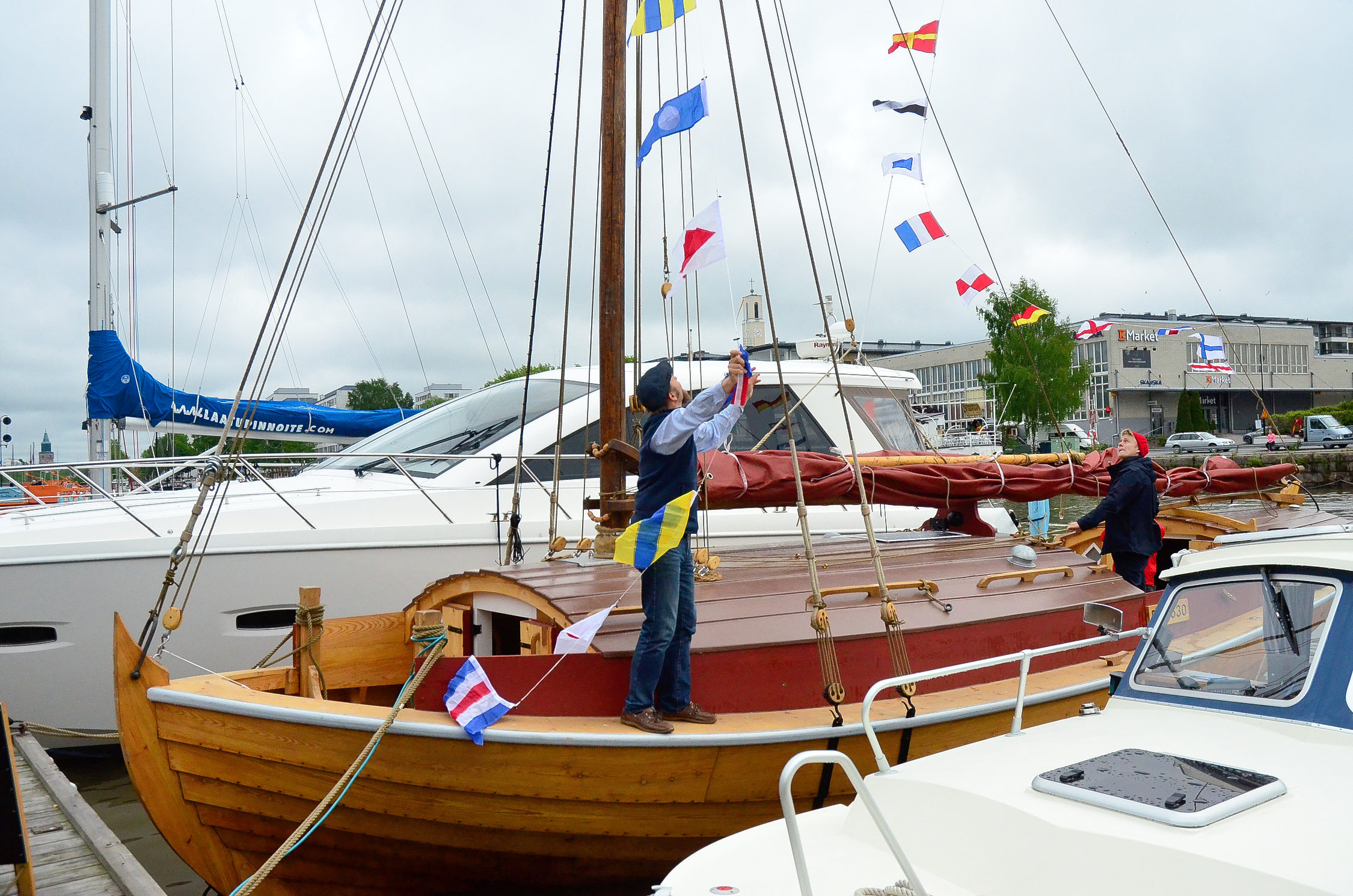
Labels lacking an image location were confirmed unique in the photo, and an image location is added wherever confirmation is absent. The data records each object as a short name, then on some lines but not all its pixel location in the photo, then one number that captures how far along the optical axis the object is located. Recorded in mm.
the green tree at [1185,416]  55375
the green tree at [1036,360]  44438
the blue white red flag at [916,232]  8914
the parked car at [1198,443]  43000
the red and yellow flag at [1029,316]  12945
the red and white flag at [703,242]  6324
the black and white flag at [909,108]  9523
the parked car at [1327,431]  39750
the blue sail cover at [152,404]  9930
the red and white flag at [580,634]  4273
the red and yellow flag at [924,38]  9188
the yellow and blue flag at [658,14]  5957
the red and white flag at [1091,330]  26250
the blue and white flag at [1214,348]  54212
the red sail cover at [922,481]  6090
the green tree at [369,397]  54750
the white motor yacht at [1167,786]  2449
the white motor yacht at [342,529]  7043
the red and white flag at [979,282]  9914
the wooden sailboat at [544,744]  4078
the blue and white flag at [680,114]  6078
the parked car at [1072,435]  39947
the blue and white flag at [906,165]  9219
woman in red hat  6352
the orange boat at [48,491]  9586
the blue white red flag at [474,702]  4004
